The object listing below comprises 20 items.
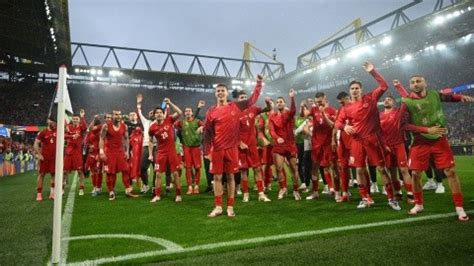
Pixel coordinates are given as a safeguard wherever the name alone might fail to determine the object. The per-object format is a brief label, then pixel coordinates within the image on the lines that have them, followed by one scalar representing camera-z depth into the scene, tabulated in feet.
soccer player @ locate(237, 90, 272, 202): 26.09
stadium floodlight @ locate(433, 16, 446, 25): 80.24
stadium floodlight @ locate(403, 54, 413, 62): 112.47
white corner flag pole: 11.29
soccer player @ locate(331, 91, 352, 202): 23.65
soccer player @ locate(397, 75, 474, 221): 17.21
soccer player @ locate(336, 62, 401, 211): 20.61
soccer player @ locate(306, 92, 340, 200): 25.40
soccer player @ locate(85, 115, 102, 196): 32.81
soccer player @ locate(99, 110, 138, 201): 29.07
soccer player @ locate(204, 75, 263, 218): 20.42
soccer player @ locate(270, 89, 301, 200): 25.76
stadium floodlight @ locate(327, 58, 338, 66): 114.64
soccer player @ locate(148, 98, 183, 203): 26.89
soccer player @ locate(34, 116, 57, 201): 30.09
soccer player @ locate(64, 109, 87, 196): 32.86
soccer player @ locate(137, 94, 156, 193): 34.24
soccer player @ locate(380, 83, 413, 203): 22.71
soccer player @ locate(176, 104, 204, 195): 31.53
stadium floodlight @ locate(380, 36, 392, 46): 92.43
